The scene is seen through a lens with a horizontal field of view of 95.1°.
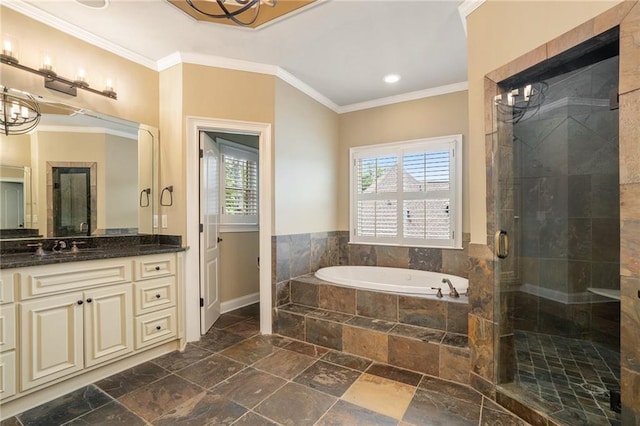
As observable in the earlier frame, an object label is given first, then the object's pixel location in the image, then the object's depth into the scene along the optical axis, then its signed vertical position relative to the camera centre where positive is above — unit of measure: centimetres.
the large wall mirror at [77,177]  202 +29
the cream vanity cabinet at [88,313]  175 -71
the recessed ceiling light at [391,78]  309 +142
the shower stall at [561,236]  169 -20
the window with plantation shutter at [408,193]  329 +21
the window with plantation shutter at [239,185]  363 +35
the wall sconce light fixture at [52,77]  193 +100
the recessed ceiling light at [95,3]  199 +144
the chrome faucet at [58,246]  220 -25
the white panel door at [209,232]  281 -20
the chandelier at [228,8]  210 +150
